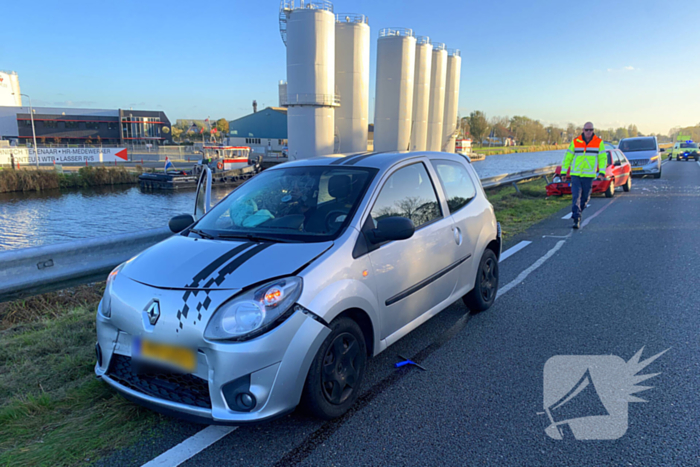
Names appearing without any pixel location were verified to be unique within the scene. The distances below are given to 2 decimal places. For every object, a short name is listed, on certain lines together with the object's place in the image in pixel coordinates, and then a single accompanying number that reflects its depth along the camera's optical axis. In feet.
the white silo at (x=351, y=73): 138.92
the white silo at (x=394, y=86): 157.79
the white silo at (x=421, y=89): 176.04
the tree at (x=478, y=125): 444.96
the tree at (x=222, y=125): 438.20
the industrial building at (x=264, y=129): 274.57
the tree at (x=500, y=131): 552.74
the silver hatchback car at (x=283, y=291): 8.23
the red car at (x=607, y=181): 47.75
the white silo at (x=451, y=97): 211.00
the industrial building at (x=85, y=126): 233.55
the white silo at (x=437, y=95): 193.88
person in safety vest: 31.14
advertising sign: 130.31
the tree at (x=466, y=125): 450.99
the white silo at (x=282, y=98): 132.75
